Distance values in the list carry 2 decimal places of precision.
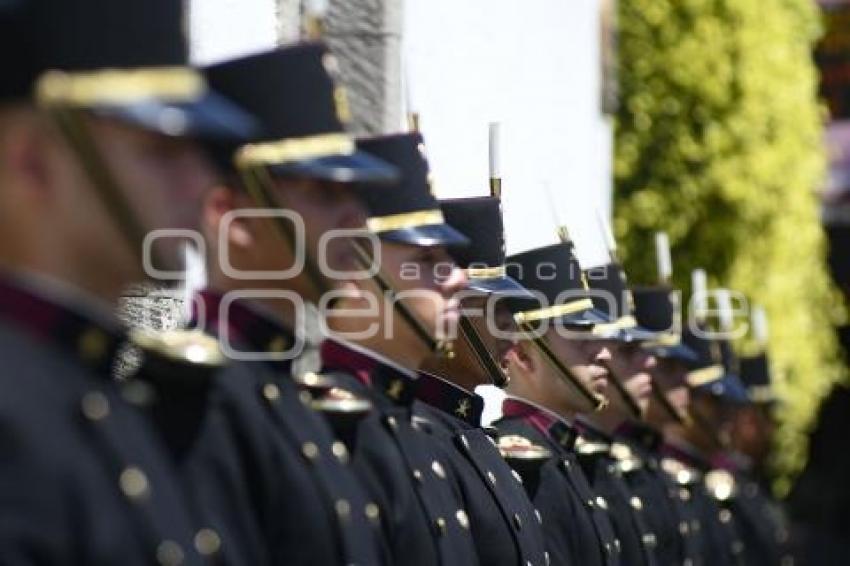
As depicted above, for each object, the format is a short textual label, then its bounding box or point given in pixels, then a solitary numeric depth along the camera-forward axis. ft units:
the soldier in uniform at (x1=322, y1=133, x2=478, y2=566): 32.58
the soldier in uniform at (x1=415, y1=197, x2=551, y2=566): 38.42
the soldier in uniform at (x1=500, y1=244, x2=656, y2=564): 48.08
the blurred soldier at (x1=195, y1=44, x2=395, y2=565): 27.22
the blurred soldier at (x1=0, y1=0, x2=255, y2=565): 21.34
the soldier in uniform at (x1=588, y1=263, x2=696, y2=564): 54.24
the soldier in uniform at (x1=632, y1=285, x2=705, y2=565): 60.49
